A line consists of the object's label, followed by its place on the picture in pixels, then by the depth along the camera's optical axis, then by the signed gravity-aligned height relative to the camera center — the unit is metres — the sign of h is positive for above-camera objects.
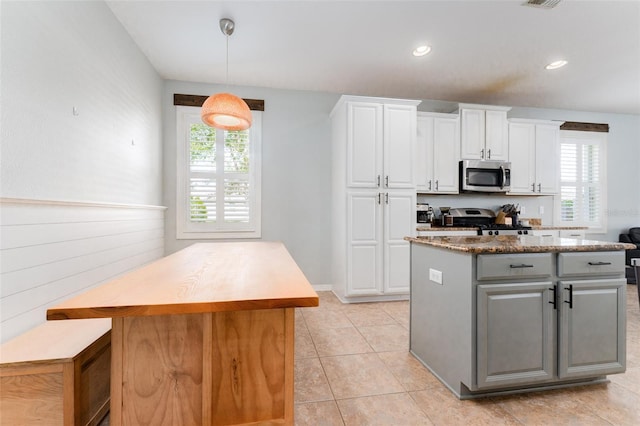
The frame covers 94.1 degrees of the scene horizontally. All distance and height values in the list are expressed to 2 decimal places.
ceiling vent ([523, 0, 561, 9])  2.35 +1.67
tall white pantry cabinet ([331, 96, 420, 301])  3.63 +0.20
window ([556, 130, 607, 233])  5.00 +0.56
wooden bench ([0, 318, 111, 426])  1.28 -0.76
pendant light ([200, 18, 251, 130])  2.12 +0.73
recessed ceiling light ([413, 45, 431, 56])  3.07 +1.69
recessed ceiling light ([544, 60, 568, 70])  3.39 +1.71
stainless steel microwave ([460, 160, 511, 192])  4.18 +0.51
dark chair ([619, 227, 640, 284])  4.36 -0.47
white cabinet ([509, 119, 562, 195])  4.39 +0.84
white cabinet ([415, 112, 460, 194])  4.10 +0.81
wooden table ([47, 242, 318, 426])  1.09 -0.56
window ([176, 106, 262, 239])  3.88 +0.42
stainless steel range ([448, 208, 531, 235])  3.98 -0.15
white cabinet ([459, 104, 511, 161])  4.20 +1.13
